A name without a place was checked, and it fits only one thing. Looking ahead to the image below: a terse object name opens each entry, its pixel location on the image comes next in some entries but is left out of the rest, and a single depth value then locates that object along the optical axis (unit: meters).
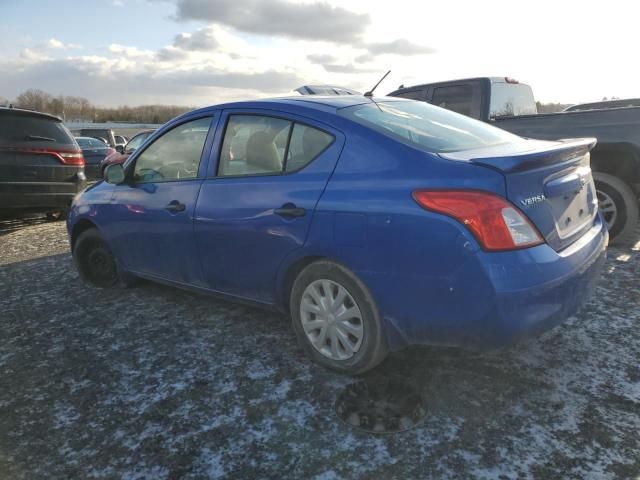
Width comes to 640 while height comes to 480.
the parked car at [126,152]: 11.27
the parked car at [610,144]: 5.07
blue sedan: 2.30
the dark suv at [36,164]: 6.90
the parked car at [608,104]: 8.78
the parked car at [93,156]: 16.16
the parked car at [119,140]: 27.80
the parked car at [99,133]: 23.91
